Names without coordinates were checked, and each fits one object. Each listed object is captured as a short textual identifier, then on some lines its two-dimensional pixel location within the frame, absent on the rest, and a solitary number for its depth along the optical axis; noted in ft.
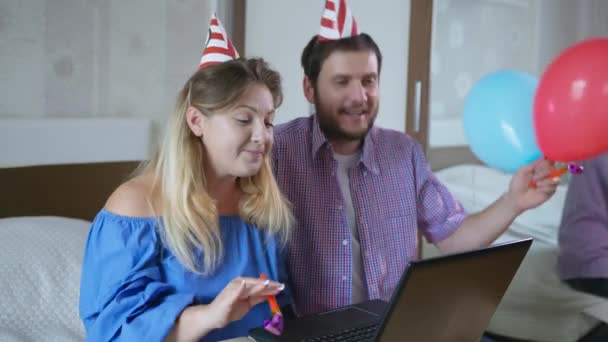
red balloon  4.70
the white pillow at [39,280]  5.34
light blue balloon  5.53
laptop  3.27
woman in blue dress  4.06
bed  5.44
